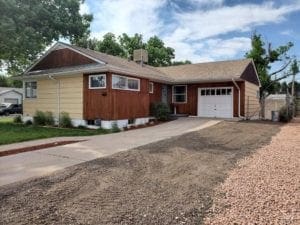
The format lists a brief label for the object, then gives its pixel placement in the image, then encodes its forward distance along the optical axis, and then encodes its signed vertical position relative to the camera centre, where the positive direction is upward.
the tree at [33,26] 12.00 +5.11
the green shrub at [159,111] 14.03 -0.22
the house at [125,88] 11.28 +1.19
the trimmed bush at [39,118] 13.03 -0.68
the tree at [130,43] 30.50 +8.90
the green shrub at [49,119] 12.86 -0.70
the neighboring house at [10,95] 32.80 +1.76
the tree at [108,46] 29.08 +8.00
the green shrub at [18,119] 14.55 -0.81
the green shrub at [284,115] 15.63 -0.47
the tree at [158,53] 30.62 +7.76
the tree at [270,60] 22.89 +4.98
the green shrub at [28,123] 13.51 -0.99
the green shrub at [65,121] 12.15 -0.76
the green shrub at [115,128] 10.58 -1.00
